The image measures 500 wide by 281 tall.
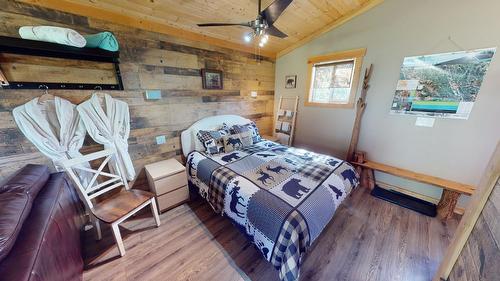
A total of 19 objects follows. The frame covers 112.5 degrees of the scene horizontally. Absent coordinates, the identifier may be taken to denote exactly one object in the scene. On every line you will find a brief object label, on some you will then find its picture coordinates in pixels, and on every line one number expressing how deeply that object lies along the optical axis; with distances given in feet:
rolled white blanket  4.30
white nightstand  6.55
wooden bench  6.42
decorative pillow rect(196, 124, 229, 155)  7.83
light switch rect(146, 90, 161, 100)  6.90
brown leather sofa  2.45
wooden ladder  11.36
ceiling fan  4.66
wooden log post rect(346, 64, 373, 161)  8.09
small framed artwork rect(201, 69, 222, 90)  8.46
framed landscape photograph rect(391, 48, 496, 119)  5.98
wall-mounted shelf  4.22
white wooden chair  4.89
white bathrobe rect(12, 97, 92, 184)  4.76
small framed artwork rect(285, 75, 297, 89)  11.08
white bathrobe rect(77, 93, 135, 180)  5.58
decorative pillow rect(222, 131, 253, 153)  8.19
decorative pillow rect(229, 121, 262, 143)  8.93
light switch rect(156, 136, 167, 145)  7.54
